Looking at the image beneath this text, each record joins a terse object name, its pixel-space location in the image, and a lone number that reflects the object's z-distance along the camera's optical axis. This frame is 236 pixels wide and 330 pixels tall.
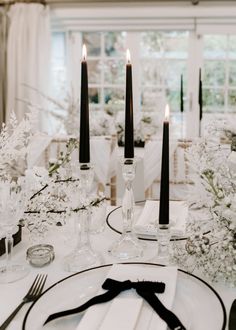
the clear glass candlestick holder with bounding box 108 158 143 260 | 1.15
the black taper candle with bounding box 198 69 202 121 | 1.85
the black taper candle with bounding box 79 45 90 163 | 1.05
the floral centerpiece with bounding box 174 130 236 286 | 0.93
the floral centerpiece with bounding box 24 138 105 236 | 1.07
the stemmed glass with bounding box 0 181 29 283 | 0.98
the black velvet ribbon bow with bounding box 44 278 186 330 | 0.81
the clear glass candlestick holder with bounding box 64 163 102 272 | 1.08
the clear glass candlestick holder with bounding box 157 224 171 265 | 1.02
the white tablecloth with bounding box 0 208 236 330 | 0.90
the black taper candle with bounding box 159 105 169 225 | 0.99
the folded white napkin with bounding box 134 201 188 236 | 1.29
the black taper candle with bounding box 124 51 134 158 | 1.11
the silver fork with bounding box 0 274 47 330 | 0.84
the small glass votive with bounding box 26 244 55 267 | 1.09
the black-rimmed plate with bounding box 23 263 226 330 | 0.82
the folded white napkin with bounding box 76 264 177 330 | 0.78
